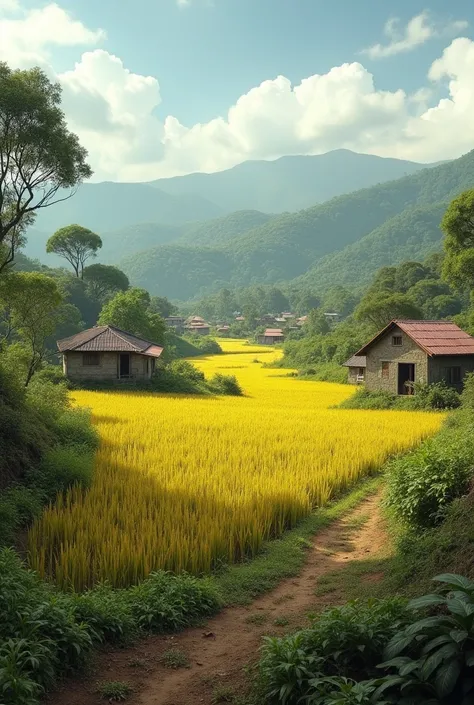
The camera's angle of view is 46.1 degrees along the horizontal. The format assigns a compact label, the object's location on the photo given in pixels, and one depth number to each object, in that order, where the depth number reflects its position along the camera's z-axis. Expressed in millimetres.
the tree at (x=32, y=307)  25384
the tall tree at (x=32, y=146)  18281
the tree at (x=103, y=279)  79812
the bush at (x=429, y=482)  9242
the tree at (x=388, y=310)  54312
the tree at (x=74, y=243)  78062
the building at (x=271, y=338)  113688
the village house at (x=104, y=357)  36938
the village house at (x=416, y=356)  30656
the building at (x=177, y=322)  119062
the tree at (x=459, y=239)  33531
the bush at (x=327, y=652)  4312
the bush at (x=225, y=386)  40312
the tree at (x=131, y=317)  48438
